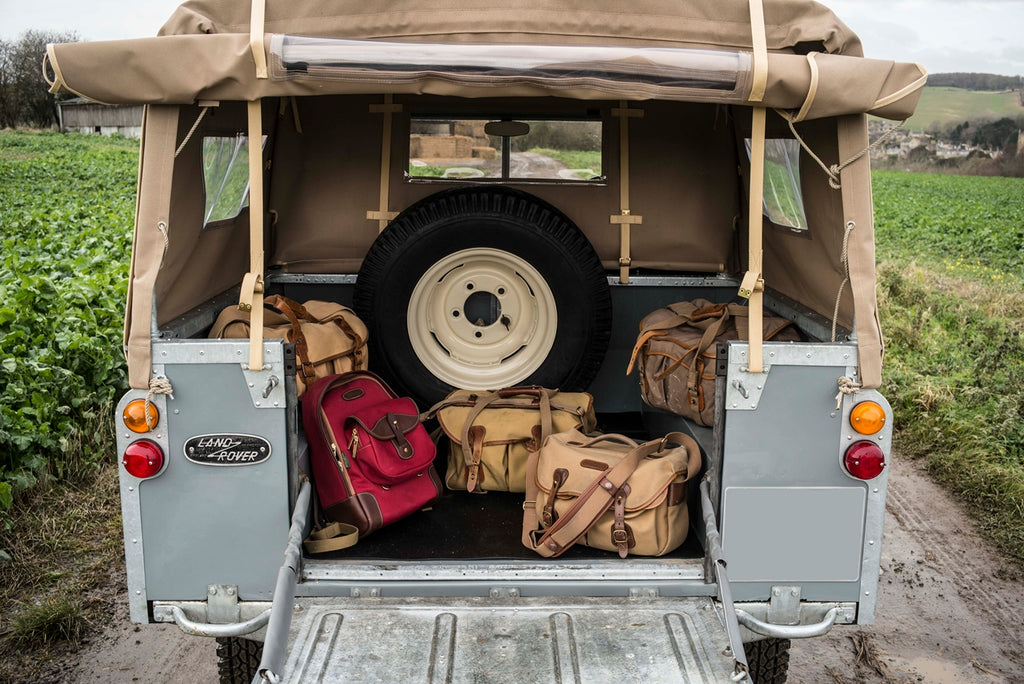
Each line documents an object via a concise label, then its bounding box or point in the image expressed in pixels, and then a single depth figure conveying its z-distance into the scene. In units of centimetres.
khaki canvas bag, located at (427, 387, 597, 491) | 335
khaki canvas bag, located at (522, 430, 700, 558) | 288
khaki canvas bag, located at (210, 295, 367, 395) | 332
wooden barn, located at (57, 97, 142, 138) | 6147
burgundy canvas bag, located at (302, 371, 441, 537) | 299
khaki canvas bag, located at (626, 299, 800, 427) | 325
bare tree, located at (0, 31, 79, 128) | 5912
